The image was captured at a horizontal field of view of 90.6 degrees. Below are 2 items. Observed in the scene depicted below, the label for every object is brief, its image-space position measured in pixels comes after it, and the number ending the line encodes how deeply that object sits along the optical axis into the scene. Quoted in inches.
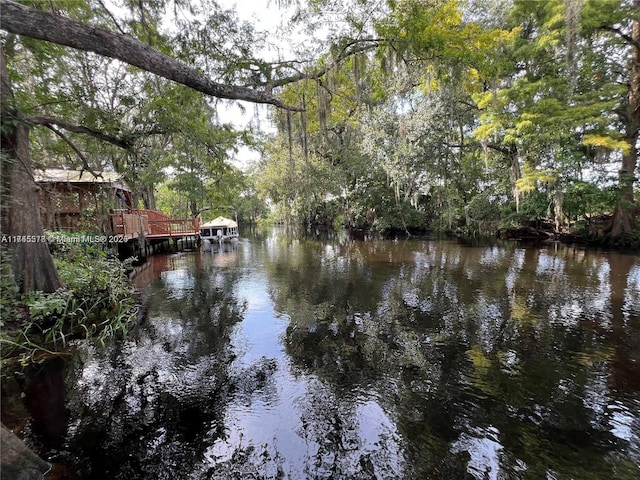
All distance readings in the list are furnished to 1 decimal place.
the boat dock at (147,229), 522.3
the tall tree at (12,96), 133.3
